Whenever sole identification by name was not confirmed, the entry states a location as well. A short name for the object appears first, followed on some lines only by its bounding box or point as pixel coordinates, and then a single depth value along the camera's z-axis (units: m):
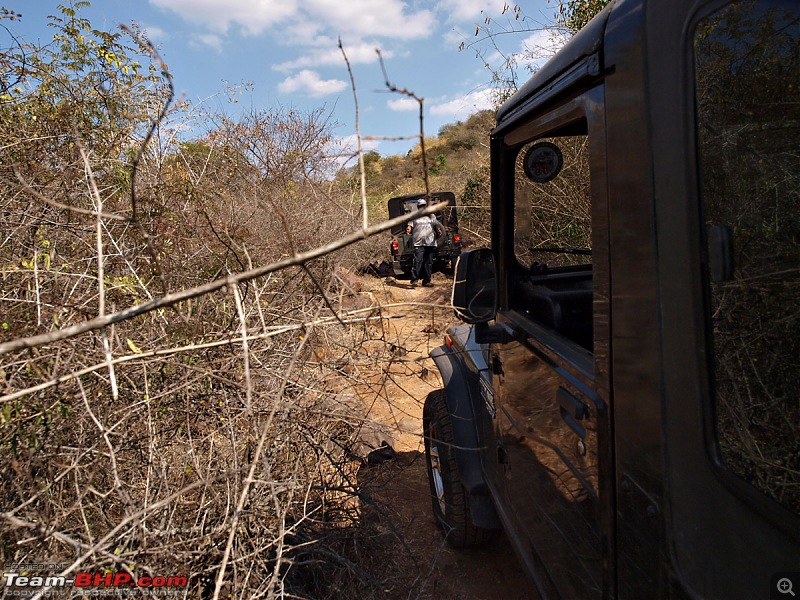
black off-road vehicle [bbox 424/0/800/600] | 0.88
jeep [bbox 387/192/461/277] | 12.40
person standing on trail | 11.10
